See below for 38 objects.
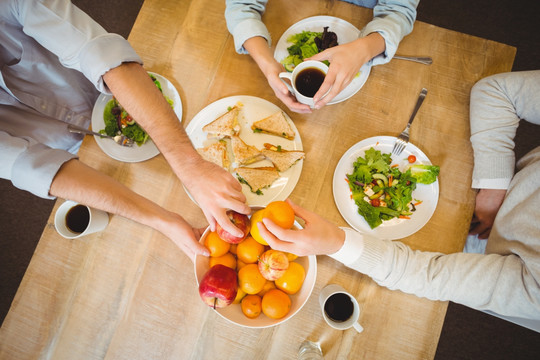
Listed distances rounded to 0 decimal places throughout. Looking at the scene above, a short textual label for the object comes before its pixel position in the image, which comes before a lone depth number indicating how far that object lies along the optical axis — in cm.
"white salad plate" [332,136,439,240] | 102
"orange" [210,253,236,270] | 88
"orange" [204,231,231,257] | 87
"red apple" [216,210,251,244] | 86
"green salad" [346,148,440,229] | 101
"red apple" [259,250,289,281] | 82
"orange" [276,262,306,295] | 85
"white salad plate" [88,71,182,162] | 111
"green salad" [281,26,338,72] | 110
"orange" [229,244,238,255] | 93
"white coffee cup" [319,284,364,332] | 90
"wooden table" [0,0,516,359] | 98
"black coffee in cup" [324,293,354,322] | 92
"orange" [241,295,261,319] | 85
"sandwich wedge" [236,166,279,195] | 105
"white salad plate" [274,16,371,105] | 113
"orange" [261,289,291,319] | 82
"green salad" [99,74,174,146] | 112
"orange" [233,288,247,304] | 86
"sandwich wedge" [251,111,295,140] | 109
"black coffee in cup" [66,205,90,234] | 105
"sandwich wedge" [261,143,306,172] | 105
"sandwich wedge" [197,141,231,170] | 108
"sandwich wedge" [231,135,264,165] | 107
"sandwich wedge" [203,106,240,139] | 107
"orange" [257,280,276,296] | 89
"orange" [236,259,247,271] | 90
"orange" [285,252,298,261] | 88
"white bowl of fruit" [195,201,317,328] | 81
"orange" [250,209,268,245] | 85
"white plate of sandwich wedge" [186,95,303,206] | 106
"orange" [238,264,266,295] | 84
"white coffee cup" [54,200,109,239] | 102
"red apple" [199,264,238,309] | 77
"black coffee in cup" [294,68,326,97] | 99
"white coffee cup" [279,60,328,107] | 95
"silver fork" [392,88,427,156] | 106
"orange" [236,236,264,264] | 88
